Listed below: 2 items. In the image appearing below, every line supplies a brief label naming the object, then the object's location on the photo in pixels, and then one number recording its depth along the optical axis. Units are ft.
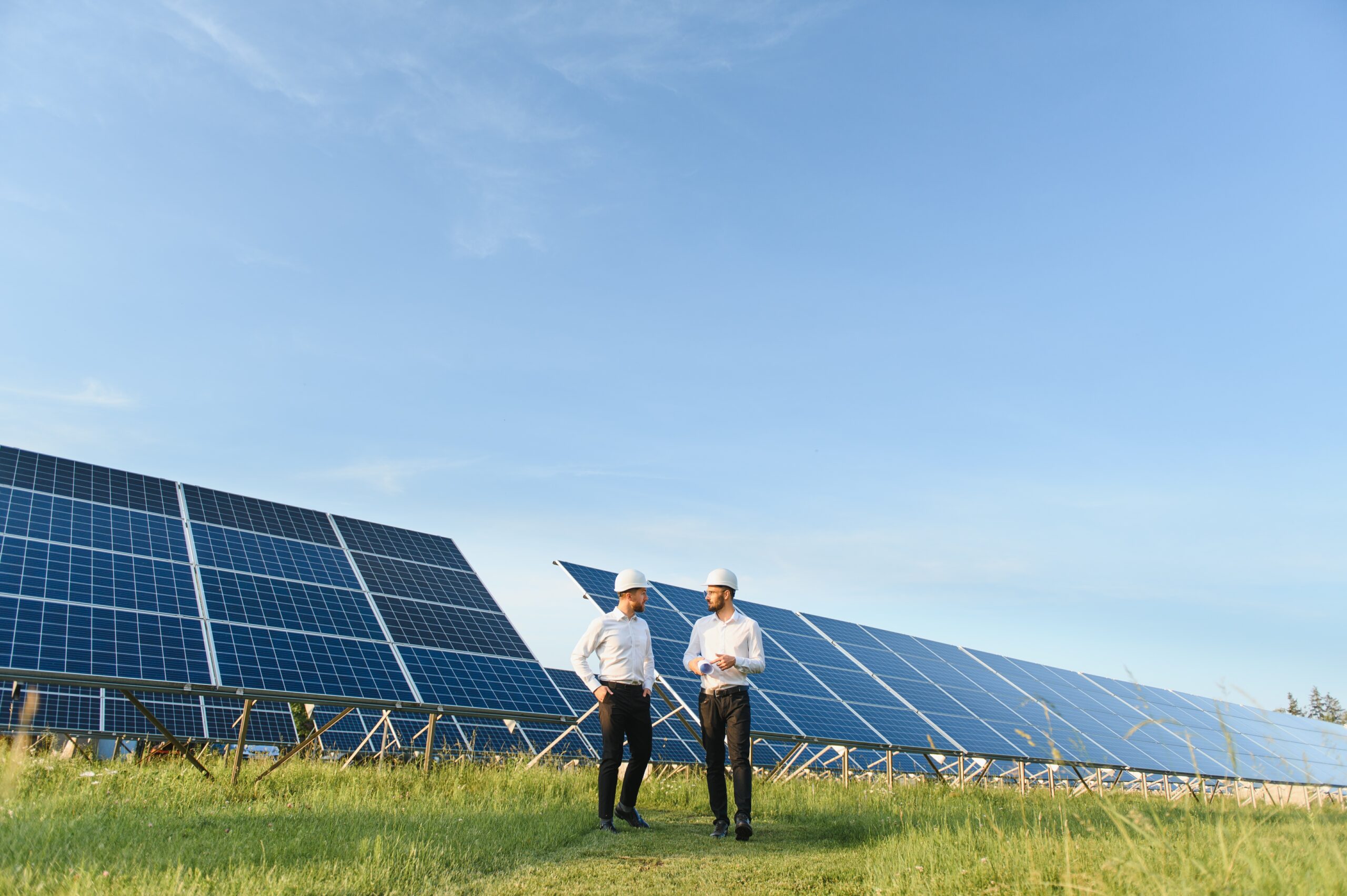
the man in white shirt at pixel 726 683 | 22.90
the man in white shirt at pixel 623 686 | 24.12
